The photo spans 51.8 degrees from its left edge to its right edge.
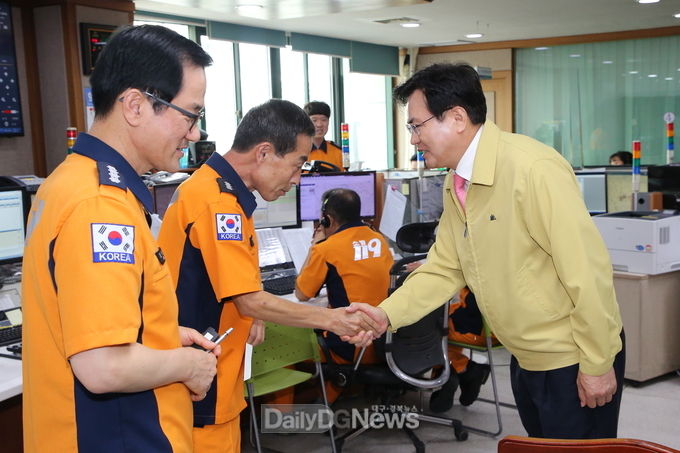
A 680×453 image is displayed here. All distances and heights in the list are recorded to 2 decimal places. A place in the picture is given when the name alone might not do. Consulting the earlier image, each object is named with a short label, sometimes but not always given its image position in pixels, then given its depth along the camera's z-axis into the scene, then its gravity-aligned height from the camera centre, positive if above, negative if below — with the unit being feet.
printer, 12.81 -1.86
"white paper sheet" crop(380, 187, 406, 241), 14.19 -1.30
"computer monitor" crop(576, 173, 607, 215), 17.58 -1.23
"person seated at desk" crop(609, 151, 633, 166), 25.16 -0.64
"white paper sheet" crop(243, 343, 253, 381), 6.07 -1.81
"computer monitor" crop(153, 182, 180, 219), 10.88 -0.58
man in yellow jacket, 5.55 -0.94
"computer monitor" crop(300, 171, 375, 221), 13.23 -0.70
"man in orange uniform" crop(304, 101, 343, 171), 18.22 +0.31
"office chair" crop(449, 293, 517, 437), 11.38 -3.38
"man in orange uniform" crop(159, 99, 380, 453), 5.71 -0.74
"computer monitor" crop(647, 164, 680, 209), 14.93 -0.96
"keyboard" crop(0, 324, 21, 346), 7.68 -1.90
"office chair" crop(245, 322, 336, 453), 9.60 -2.86
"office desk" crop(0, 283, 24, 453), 8.96 -3.39
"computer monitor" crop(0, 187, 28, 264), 8.83 -0.74
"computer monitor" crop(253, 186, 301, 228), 12.46 -1.06
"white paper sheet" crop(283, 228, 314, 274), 12.30 -1.60
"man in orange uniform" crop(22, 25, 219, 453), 3.39 -0.61
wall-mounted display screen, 11.89 +1.45
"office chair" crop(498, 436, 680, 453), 4.17 -1.83
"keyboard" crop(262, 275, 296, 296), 10.84 -2.07
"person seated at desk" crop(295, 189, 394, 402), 10.53 -1.73
